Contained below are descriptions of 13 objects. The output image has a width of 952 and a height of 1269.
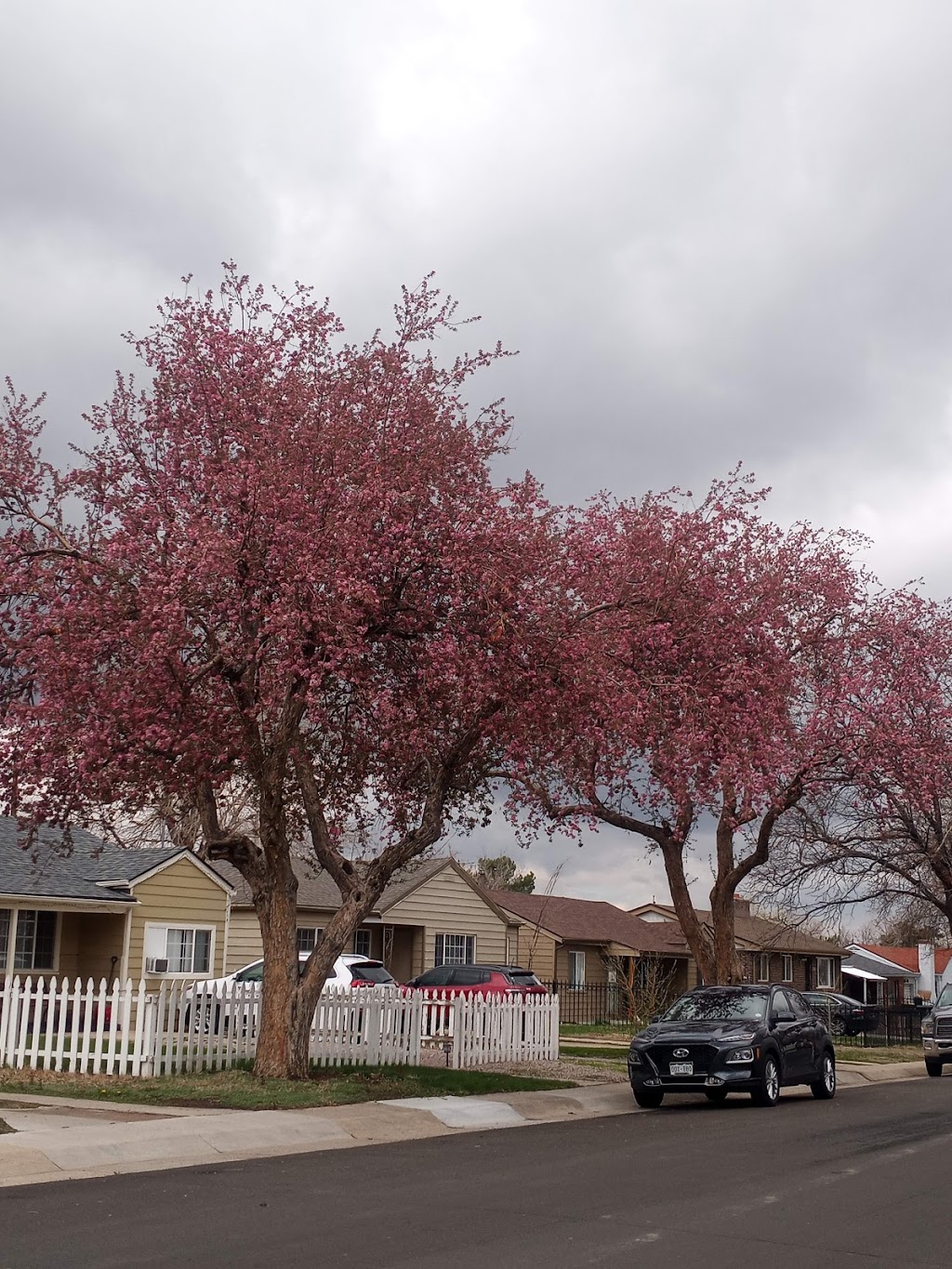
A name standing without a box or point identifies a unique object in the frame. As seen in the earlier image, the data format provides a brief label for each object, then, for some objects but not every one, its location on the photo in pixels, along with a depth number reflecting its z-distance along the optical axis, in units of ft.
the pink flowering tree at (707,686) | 58.34
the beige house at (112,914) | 88.07
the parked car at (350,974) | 85.76
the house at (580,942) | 146.30
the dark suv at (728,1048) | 57.77
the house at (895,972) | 229.45
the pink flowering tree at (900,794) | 81.82
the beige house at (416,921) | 119.14
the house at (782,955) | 180.34
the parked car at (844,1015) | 125.59
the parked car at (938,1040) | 88.07
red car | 95.40
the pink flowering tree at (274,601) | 49.26
